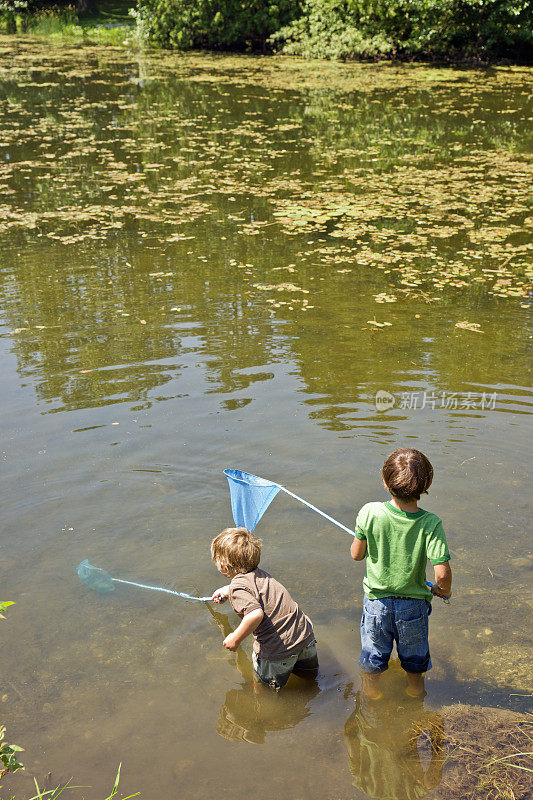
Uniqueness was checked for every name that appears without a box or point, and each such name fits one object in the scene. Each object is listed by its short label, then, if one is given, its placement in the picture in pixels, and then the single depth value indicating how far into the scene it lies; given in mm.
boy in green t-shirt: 3156
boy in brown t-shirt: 3387
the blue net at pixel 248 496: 4176
